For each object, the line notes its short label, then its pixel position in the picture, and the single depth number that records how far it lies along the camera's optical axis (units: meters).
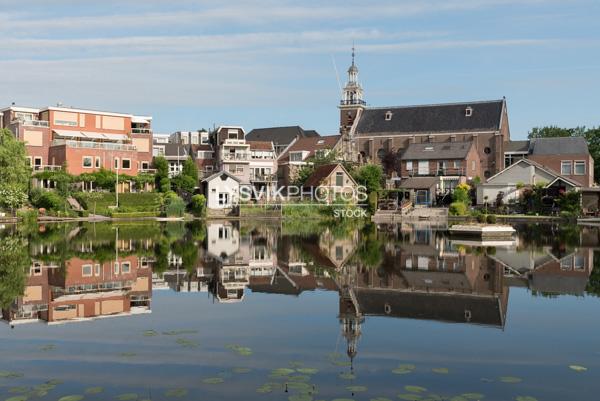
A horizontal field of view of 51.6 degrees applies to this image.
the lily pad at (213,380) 8.27
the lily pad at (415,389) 7.86
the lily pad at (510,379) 8.34
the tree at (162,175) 59.53
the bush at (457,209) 55.25
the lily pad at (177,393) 7.75
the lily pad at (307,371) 8.65
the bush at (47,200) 49.91
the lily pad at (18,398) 7.42
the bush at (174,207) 54.12
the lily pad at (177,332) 11.18
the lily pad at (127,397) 7.57
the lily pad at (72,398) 7.52
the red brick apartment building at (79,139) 56.41
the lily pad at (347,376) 8.48
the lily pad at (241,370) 8.76
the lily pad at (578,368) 8.87
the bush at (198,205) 57.03
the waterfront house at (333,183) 61.28
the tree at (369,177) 63.59
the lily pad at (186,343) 10.26
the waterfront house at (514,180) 58.92
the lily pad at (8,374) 8.39
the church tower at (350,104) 79.06
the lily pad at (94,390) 7.85
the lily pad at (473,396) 7.58
